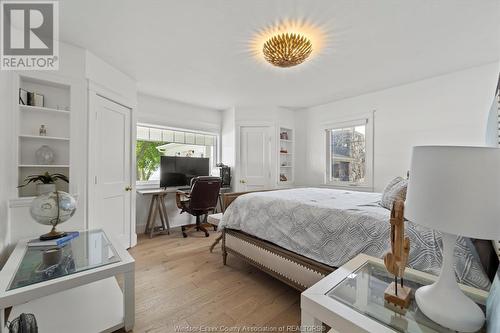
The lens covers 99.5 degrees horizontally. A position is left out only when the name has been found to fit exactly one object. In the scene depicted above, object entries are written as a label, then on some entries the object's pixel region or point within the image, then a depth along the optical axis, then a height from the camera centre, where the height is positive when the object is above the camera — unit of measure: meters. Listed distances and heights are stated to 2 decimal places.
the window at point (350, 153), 3.53 +0.24
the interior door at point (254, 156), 4.35 +0.20
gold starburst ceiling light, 1.93 +1.11
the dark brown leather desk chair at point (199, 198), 3.38 -0.53
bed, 1.17 -0.51
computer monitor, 3.77 -0.07
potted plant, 2.04 -0.16
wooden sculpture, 0.88 -0.37
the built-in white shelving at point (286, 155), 4.51 +0.24
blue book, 1.68 -0.62
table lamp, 0.64 -0.12
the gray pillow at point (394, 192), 1.57 -0.20
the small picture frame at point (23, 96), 2.03 +0.66
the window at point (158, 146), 3.79 +0.38
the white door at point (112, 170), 2.52 -0.06
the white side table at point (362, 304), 0.79 -0.58
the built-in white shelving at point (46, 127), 2.10 +0.39
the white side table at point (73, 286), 1.20 -0.71
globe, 1.66 -0.34
